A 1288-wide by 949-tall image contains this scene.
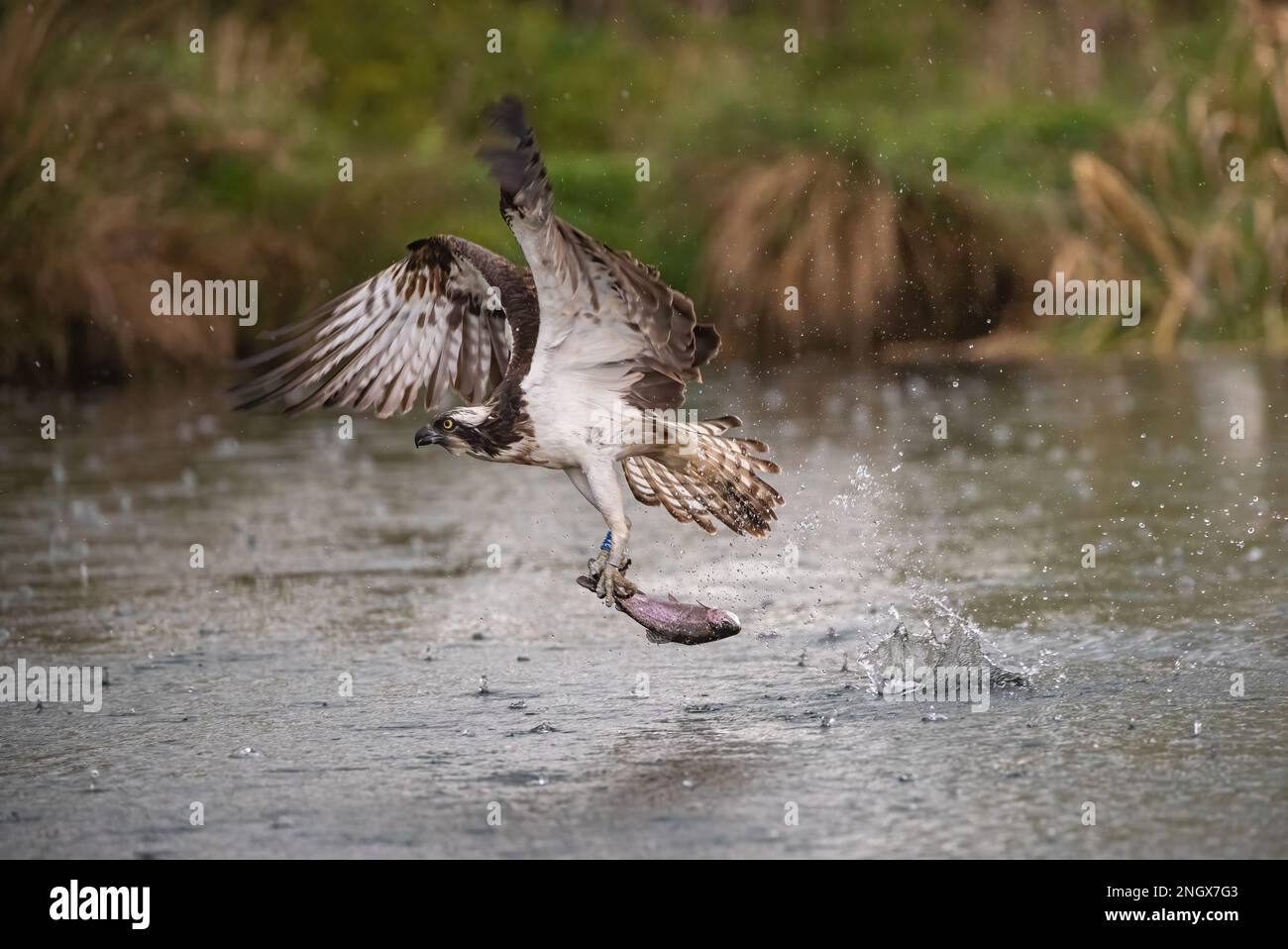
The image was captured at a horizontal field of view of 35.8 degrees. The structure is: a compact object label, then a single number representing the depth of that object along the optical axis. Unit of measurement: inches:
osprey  256.2
